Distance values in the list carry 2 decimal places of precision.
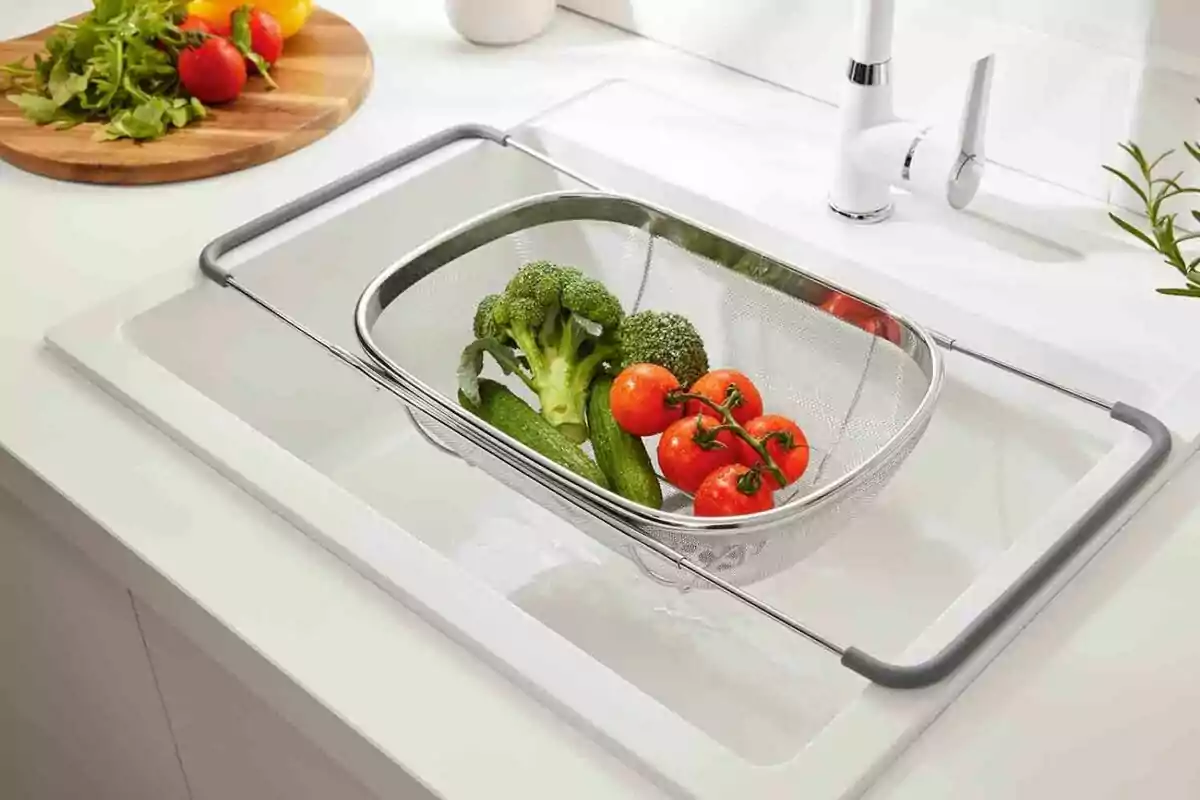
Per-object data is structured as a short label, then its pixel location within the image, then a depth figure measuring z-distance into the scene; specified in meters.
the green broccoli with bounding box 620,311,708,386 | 0.90
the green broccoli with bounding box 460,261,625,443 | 0.93
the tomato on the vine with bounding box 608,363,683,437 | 0.87
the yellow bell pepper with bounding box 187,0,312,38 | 1.22
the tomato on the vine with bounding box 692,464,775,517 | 0.80
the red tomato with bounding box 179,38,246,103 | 1.15
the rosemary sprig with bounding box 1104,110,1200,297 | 0.62
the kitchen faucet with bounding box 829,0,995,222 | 0.94
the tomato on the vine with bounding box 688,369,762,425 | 0.86
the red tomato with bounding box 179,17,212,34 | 1.18
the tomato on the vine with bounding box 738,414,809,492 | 0.83
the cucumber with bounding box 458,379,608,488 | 0.88
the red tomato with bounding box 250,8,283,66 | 1.19
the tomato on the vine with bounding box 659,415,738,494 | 0.83
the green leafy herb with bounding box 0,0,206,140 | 1.14
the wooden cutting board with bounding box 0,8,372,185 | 1.10
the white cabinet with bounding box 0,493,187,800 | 0.90
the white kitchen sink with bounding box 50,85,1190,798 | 0.67
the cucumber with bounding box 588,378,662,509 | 0.86
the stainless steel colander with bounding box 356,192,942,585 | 0.80
